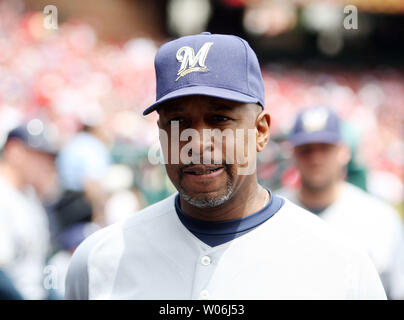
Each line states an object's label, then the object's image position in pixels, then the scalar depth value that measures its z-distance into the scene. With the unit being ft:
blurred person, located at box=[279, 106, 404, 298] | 17.89
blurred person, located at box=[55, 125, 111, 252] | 22.58
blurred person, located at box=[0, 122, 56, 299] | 19.12
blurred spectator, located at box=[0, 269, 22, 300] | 13.44
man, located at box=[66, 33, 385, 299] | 8.55
